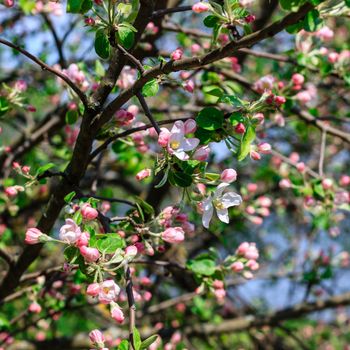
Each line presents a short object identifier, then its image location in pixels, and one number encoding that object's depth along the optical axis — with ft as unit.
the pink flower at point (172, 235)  2.95
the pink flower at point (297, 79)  3.72
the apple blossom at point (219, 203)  2.83
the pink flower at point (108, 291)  2.69
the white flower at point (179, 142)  2.72
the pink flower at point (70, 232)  2.69
